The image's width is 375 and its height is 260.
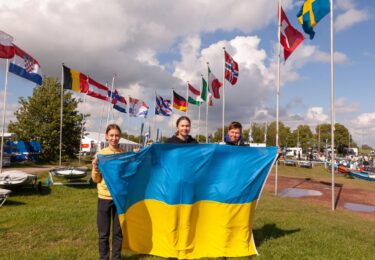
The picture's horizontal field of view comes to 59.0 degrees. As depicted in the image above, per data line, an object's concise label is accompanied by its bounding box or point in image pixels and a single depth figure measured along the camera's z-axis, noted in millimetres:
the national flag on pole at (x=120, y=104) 28672
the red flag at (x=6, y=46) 13625
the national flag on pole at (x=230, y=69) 21359
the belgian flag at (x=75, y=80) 20297
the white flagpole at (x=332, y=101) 12906
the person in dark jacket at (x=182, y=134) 5426
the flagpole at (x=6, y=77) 14477
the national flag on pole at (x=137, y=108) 31247
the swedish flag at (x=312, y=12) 12898
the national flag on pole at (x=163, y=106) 32062
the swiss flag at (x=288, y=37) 13966
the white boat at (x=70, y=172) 14898
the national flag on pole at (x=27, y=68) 14875
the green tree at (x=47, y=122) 34969
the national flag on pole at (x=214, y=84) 24516
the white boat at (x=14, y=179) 11586
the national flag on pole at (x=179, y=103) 30378
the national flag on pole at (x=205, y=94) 27267
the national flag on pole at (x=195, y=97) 28914
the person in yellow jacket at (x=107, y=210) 4906
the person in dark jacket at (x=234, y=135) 5887
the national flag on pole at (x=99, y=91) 22922
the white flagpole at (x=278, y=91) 14573
